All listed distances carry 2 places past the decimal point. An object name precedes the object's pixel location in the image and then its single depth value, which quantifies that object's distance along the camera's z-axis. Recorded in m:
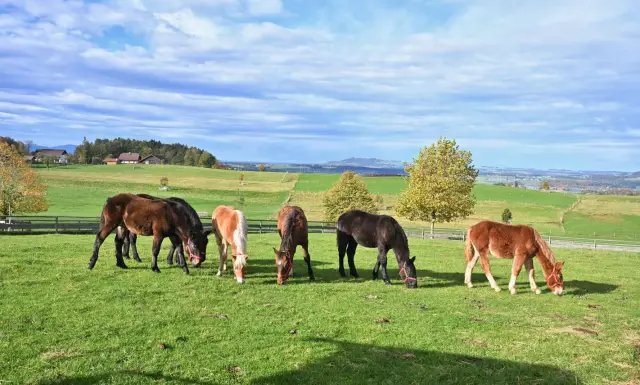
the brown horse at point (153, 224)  11.88
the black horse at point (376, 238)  12.02
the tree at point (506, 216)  48.47
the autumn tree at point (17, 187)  33.47
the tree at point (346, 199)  46.62
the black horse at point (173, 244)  12.49
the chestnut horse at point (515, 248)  11.43
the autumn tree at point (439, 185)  34.12
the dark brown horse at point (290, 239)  11.33
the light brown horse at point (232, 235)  11.23
